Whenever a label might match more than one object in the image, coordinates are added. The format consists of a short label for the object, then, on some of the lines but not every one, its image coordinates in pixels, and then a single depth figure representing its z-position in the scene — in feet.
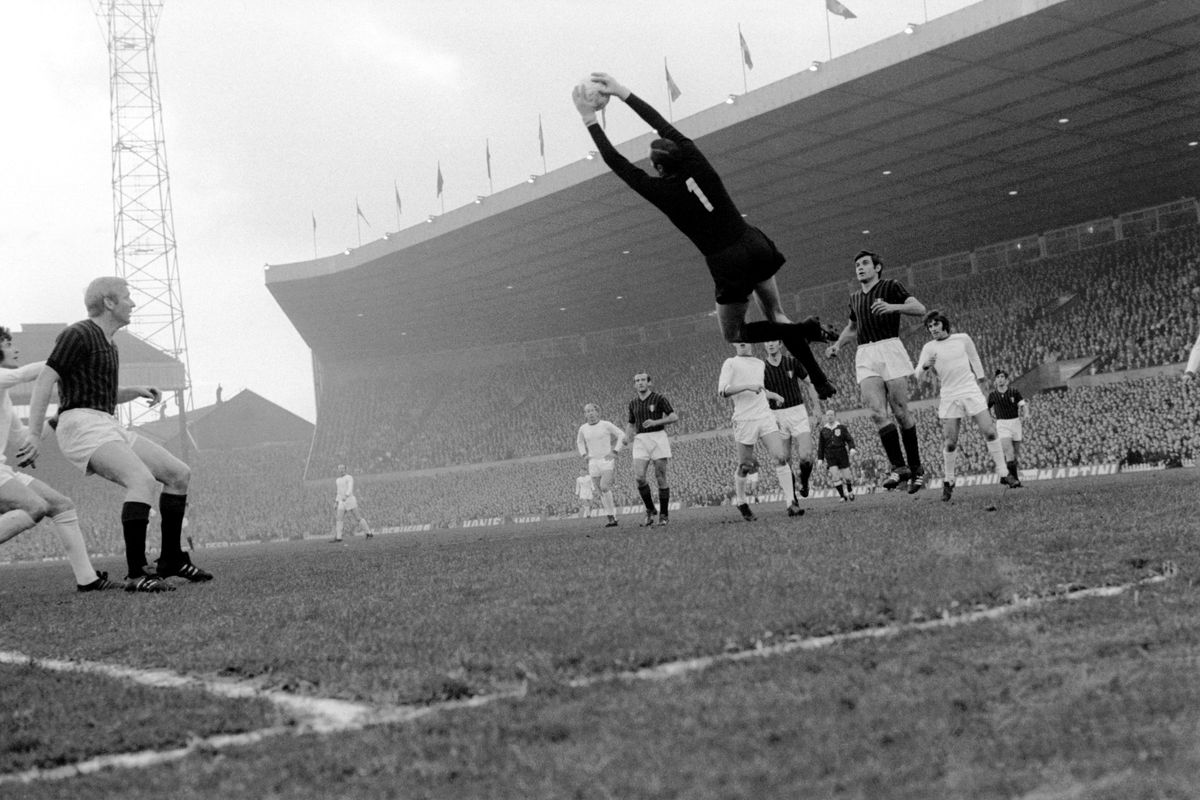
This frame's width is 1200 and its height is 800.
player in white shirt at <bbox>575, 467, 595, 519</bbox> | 90.77
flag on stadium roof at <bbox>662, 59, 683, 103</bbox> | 105.81
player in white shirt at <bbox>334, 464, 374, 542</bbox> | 86.85
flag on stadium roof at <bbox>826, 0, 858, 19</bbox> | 89.15
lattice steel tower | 165.89
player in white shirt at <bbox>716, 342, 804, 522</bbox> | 43.75
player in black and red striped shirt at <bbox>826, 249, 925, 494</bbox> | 36.06
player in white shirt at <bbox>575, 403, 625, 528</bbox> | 58.18
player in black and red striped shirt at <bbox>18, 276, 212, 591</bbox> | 28.68
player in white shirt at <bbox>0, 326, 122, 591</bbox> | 28.07
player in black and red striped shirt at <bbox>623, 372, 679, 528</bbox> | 50.60
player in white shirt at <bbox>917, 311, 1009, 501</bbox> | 39.50
